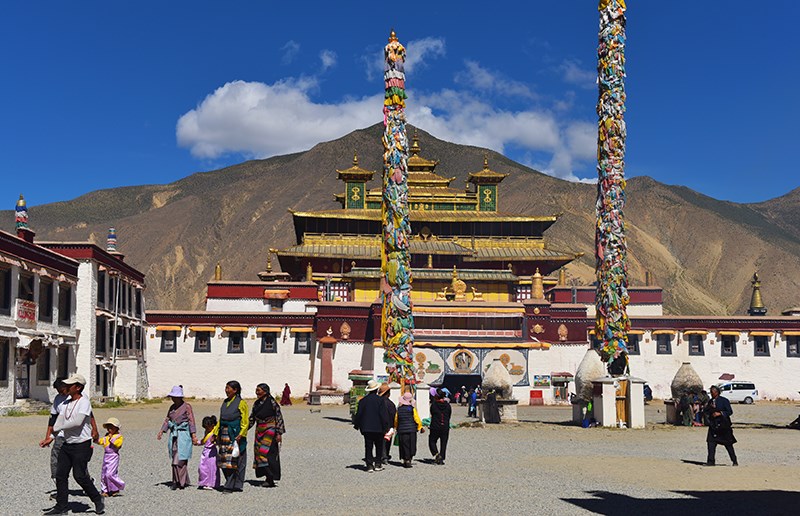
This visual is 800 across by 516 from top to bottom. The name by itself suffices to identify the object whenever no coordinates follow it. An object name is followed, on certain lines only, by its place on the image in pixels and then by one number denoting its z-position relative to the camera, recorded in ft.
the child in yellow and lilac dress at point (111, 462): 43.39
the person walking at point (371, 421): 53.72
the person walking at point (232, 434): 44.42
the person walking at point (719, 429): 58.18
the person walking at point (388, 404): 54.60
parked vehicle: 161.58
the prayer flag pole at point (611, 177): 99.09
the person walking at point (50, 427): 39.88
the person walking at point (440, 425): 58.39
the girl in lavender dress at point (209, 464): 45.88
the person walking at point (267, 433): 46.16
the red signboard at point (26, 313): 107.76
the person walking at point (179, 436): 45.27
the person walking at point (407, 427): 56.34
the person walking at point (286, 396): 146.61
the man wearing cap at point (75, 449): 38.34
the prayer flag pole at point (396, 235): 93.15
